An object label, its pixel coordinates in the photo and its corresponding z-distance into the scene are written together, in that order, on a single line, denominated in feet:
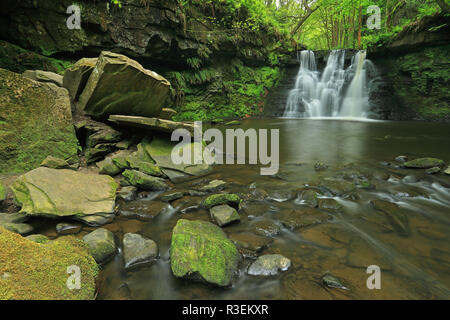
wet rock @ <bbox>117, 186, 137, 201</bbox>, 9.96
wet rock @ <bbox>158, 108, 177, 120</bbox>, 20.57
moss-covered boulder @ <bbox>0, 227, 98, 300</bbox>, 4.35
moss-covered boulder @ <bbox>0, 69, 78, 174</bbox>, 10.44
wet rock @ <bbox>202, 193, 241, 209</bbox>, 9.14
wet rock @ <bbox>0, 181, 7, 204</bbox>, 8.01
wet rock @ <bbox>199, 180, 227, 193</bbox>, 11.24
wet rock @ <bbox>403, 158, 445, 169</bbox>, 13.41
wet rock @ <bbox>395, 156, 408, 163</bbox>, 15.09
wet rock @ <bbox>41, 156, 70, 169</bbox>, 10.53
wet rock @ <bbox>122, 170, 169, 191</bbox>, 10.98
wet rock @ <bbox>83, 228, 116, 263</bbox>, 6.18
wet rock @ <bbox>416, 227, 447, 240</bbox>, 7.20
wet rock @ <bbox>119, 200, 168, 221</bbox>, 8.74
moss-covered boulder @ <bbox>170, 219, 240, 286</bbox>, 5.42
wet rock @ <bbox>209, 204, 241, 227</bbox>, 8.07
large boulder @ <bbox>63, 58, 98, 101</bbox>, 14.67
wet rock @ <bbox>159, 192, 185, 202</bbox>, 10.11
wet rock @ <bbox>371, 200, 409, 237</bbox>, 7.64
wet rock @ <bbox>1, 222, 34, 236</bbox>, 6.73
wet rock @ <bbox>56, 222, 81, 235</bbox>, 7.34
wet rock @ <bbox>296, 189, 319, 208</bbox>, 9.55
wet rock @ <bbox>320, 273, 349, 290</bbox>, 5.28
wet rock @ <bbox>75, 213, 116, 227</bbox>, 7.82
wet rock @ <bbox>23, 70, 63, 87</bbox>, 14.48
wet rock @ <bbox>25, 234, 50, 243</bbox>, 6.29
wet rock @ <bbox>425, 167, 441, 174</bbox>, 12.57
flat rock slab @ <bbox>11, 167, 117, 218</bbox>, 7.52
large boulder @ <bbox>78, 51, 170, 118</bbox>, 13.42
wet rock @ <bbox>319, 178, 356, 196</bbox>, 10.50
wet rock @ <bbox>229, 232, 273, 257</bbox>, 6.65
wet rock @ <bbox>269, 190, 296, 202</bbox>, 10.18
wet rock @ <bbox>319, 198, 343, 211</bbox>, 9.13
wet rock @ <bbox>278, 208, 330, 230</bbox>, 8.04
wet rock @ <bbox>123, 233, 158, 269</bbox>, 6.16
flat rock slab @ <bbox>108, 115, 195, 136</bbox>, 14.11
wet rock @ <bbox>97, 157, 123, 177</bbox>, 12.15
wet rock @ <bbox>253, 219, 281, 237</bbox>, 7.59
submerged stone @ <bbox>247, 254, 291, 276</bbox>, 5.77
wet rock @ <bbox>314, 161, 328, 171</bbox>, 14.43
